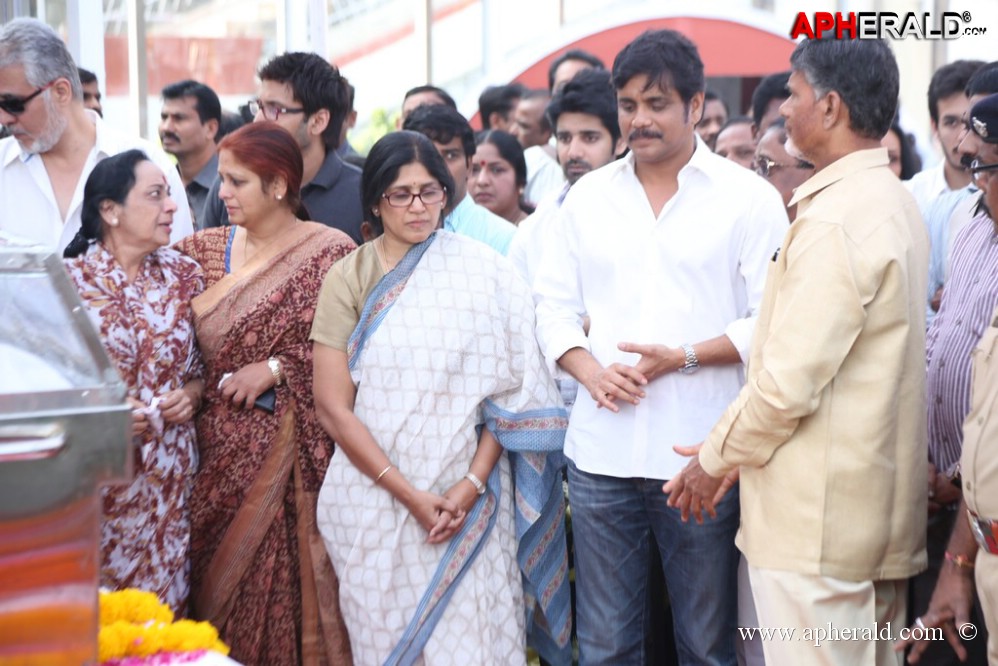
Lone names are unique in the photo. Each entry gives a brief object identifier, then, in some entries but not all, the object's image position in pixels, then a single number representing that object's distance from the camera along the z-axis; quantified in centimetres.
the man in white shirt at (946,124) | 509
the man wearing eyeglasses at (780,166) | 448
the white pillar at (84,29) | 711
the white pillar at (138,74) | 983
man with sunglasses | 445
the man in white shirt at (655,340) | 344
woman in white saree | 366
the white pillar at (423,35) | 1240
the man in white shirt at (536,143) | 679
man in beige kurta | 274
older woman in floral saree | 377
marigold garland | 241
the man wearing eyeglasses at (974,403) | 261
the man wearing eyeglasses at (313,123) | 463
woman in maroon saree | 389
